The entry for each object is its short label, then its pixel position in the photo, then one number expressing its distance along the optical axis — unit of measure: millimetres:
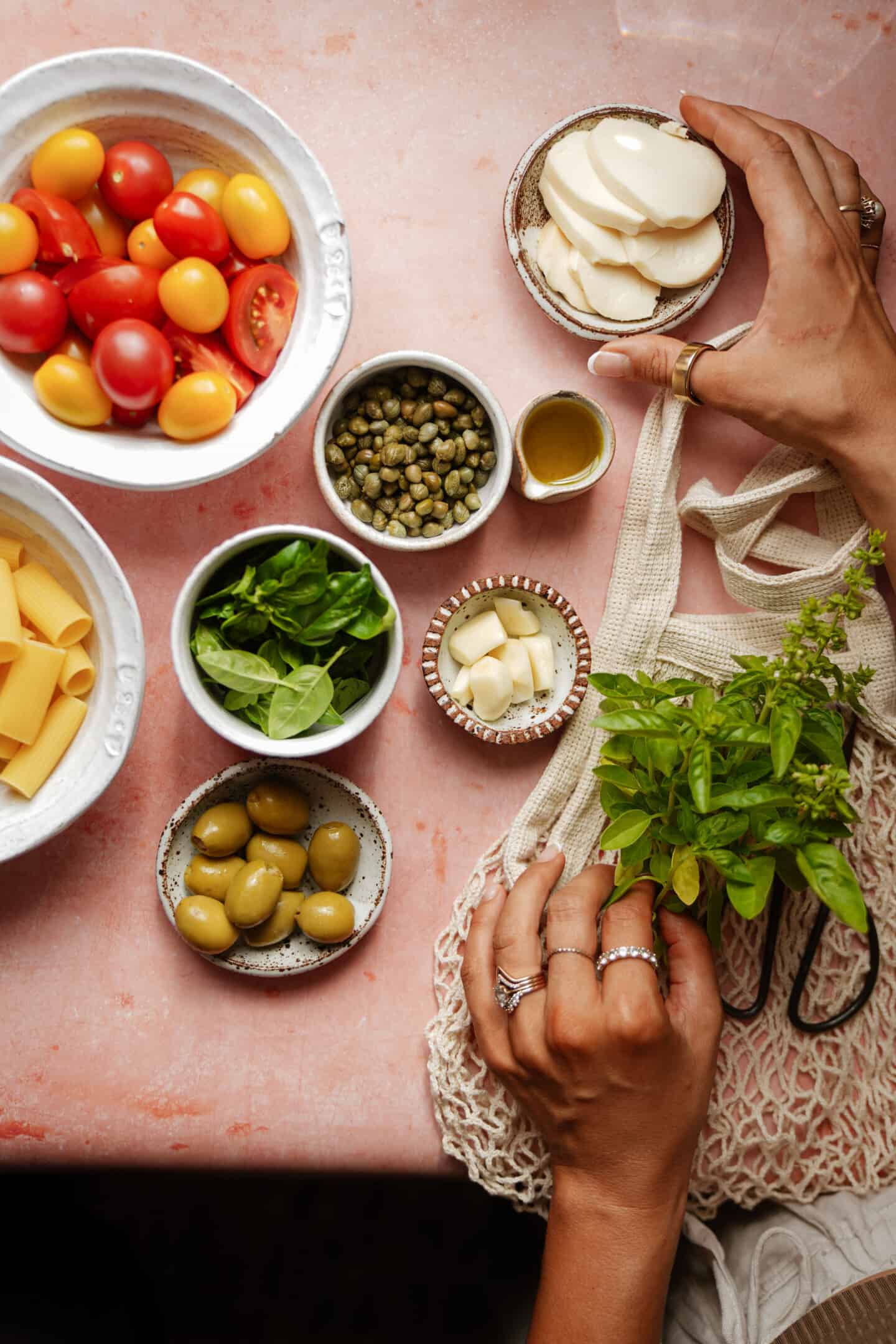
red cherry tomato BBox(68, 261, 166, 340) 520
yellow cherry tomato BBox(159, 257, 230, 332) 519
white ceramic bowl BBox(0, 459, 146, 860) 514
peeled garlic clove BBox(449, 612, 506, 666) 559
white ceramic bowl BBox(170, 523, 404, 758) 521
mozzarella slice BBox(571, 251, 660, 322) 562
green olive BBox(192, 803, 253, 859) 543
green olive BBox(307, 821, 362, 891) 551
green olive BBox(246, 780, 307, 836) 548
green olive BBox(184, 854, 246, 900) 545
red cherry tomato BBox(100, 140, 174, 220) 526
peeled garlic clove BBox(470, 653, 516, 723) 555
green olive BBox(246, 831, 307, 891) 551
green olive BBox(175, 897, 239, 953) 536
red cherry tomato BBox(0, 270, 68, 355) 512
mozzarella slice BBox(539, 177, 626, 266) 555
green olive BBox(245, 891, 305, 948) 548
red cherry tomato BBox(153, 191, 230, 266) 519
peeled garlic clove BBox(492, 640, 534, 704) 563
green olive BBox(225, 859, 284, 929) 533
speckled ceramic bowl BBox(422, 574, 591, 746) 559
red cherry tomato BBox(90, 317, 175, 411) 513
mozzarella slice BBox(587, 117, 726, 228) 548
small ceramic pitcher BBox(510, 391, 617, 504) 556
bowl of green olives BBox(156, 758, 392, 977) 539
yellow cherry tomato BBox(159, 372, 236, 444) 523
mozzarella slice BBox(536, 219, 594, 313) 565
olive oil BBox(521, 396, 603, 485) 564
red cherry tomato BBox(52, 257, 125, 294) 526
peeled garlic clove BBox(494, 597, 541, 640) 570
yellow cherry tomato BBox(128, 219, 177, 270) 533
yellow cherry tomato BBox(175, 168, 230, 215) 534
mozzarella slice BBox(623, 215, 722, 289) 562
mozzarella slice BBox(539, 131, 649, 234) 549
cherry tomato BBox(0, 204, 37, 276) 509
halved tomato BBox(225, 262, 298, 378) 533
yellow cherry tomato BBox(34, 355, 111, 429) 520
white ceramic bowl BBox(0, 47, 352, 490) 516
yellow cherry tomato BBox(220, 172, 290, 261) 524
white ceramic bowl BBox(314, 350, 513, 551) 545
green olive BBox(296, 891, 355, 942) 545
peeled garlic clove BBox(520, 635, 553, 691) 571
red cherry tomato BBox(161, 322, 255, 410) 537
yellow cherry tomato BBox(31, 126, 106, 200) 515
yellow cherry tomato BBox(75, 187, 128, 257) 539
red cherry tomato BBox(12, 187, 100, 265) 515
